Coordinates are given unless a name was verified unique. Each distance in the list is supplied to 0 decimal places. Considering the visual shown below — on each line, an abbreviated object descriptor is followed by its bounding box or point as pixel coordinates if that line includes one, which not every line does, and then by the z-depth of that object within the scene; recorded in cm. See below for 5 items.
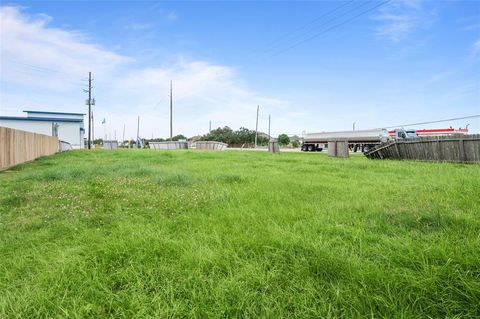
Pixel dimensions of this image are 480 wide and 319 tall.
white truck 3047
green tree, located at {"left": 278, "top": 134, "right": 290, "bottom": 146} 7892
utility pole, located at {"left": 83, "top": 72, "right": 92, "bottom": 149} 3771
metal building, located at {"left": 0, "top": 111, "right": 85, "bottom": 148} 3816
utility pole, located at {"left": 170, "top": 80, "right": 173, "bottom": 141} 4739
